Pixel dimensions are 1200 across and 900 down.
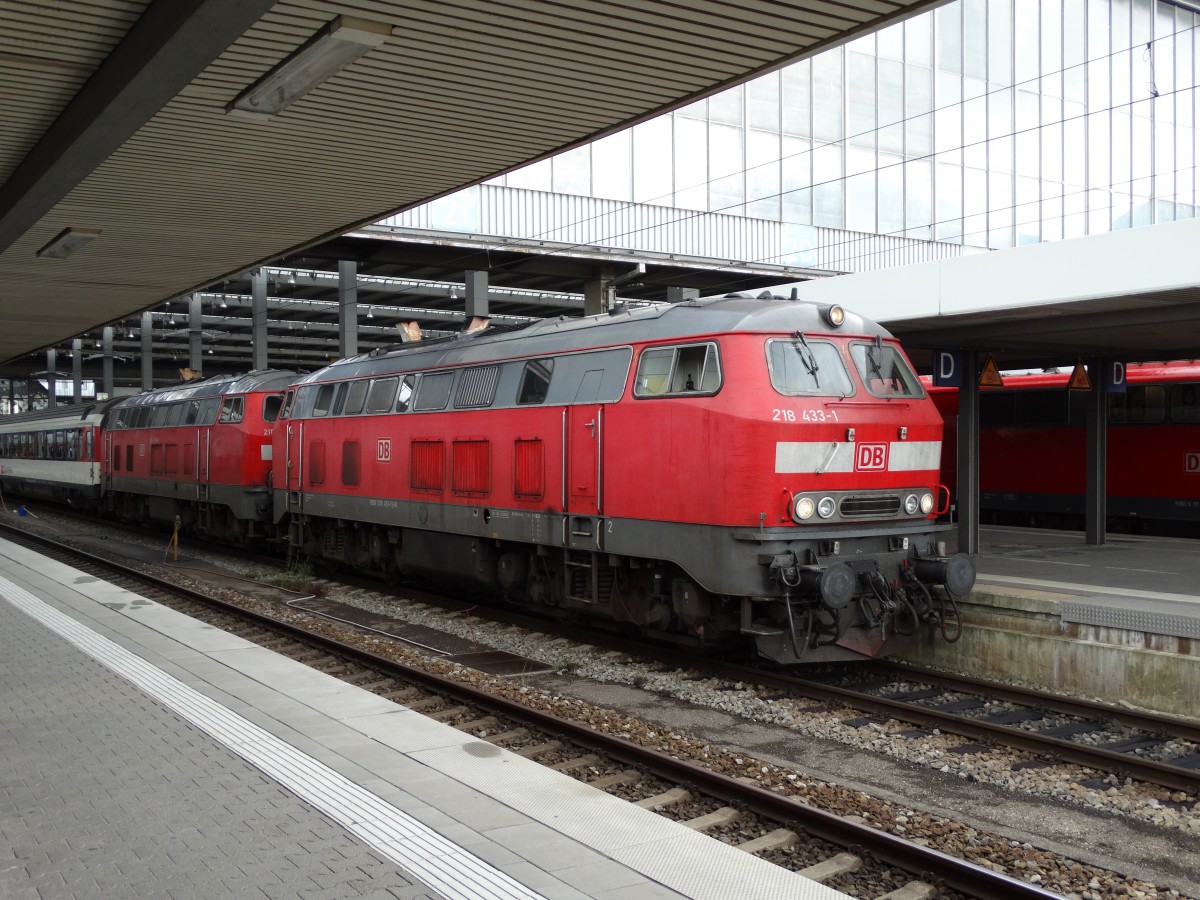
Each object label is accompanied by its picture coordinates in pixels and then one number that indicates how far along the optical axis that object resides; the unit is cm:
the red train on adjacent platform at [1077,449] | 2059
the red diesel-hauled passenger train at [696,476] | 995
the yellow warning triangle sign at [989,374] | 1655
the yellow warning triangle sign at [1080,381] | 1716
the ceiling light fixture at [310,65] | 724
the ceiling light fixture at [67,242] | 1371
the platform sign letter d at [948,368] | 1639
